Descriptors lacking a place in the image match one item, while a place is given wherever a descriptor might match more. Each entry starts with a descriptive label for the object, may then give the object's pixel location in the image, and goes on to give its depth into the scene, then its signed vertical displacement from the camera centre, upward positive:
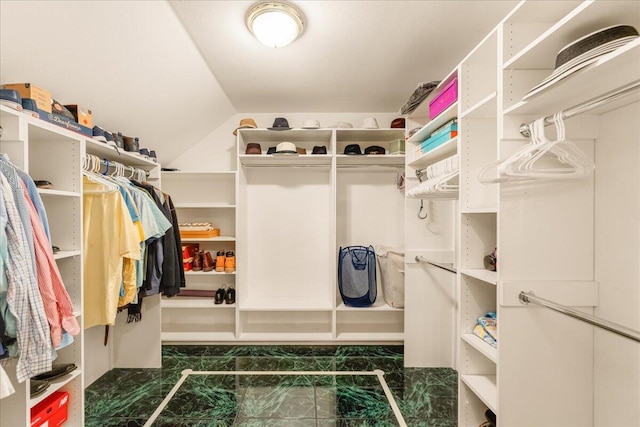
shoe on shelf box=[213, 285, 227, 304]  2.75 -0.81
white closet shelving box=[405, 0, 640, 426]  1.07 -0.17
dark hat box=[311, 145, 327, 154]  2.70 +0.61
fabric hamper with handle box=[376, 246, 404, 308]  2.62 -0.62
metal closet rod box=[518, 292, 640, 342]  0.75 -0.33
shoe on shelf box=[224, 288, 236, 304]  2.73 -0.81
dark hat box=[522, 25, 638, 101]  0.82 +0.51
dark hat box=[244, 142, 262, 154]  2.66 +0.61
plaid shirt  1.05 -0.33
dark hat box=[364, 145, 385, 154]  2.67 +0.60
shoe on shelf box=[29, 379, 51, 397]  1.28 -0.81
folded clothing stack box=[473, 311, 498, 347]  1.33 -0.56
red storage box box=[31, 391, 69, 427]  1.28 -0.94
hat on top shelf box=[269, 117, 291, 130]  2.60 +0.83
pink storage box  1.59 +0.70
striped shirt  1.17 -0.31
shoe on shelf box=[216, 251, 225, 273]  2.72 -0.48
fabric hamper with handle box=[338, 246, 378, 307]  2.65 -0.60
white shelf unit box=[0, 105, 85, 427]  1.48 -0.01
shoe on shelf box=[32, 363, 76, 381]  1.39 -0.80
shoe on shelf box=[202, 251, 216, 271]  2.76 -0.48
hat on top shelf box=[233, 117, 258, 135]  2.60 +0.83
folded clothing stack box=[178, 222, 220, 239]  2.69 -0.16
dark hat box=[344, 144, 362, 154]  2.65 +0.60
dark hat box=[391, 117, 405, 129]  2.60 +0.84
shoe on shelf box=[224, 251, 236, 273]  2.70 -0.49
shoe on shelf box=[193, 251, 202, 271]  2.73 -0.47
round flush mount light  1.44 +1.02
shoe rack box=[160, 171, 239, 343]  2.90 -0.30
